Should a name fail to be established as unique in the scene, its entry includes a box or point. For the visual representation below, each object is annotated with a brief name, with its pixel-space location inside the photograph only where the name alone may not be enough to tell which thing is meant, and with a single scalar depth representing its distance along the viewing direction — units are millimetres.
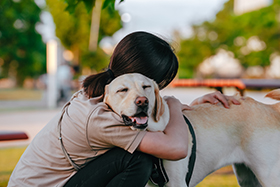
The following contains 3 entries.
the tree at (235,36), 30719
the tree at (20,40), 28016
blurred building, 40597
